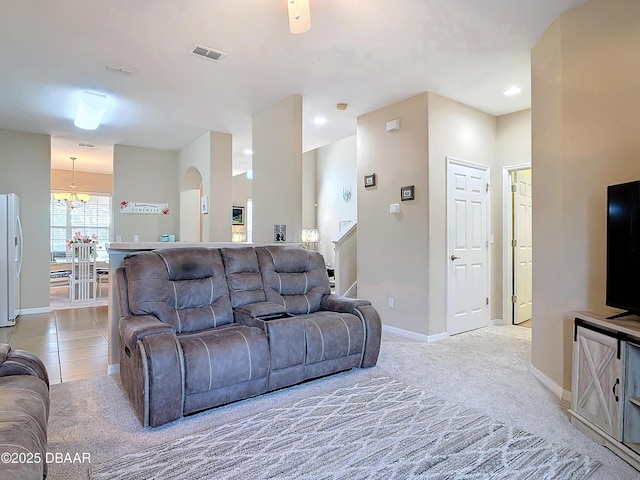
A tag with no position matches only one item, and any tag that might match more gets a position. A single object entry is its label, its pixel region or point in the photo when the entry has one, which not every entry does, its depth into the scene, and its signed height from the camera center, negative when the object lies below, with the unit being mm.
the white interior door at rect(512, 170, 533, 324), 4871 -77
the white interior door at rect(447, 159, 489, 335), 4254 -84
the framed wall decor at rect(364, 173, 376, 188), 4621 +756
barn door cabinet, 1880 -767
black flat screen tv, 2029 -38
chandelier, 8508 +1047
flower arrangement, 6594 +10
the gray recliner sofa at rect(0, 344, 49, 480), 1106 -631
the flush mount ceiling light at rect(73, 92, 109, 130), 4051 +1479
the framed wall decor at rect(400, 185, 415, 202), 4137 +538
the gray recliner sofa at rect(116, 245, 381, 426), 2221 -628
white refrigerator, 4609 -221
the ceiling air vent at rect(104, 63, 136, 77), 3381 +1600
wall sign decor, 6473 +589
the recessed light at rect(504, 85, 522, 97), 3922 +1610
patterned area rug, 1766 -1100
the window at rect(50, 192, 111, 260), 9031 +486
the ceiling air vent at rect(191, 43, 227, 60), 3055 +1594
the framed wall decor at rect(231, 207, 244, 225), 10133 +687
